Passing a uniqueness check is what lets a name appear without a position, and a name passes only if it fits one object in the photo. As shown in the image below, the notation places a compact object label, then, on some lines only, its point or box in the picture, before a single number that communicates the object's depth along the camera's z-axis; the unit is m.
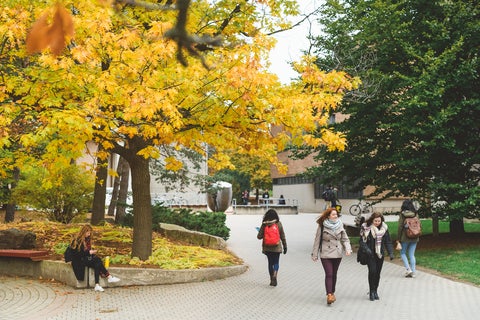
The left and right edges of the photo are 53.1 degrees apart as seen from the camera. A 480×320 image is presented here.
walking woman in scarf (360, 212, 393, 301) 8.58
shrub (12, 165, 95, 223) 16.06
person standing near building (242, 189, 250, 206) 48.01
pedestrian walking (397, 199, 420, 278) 10.73
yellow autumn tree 8.11
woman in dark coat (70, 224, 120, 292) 9.18
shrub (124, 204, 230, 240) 16.94
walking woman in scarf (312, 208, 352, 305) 8.32
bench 10.05
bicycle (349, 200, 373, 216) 33.55
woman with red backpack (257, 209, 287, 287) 9.89
